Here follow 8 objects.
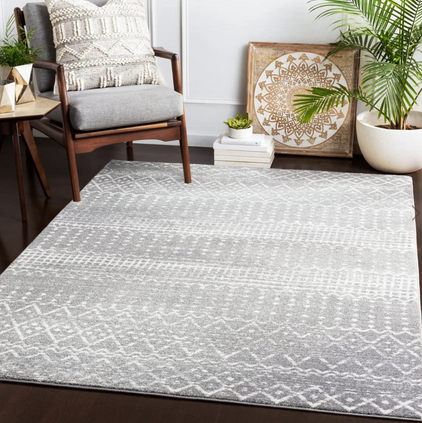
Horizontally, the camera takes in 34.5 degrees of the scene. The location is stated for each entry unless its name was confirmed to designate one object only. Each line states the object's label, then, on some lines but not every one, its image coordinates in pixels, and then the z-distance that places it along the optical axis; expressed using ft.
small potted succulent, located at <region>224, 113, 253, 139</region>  12.55
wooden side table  9.66
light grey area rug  6.59
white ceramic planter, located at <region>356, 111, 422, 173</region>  11.91
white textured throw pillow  11.32
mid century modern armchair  10.44
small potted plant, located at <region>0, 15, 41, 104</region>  10.11
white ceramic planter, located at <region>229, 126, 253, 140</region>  12.54
